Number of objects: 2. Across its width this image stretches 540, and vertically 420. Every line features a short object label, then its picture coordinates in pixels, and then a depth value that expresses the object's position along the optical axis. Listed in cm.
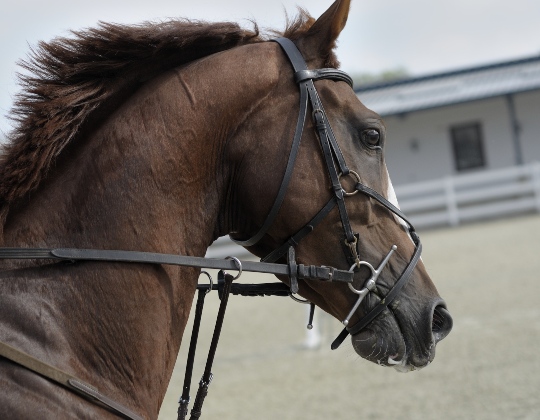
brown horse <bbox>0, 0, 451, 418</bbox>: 237
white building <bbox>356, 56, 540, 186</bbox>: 3011
